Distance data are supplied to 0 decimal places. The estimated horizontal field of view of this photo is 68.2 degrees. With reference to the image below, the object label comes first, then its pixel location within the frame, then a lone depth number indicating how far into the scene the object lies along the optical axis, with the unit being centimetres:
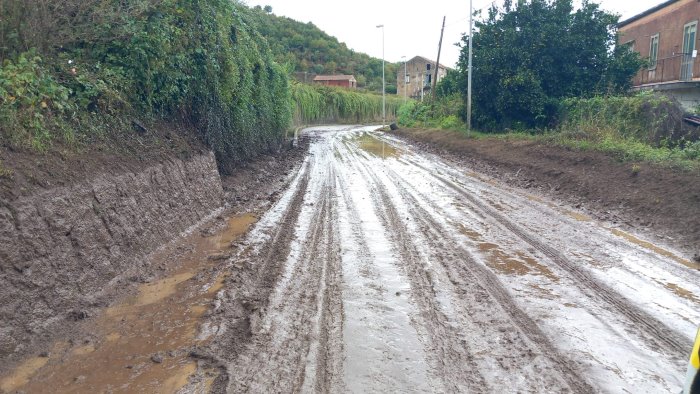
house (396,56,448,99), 8174
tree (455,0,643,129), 2080
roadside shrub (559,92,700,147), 1411
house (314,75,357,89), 8459
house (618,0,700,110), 1967
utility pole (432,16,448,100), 3916
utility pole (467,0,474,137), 2317
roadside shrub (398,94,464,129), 3056
